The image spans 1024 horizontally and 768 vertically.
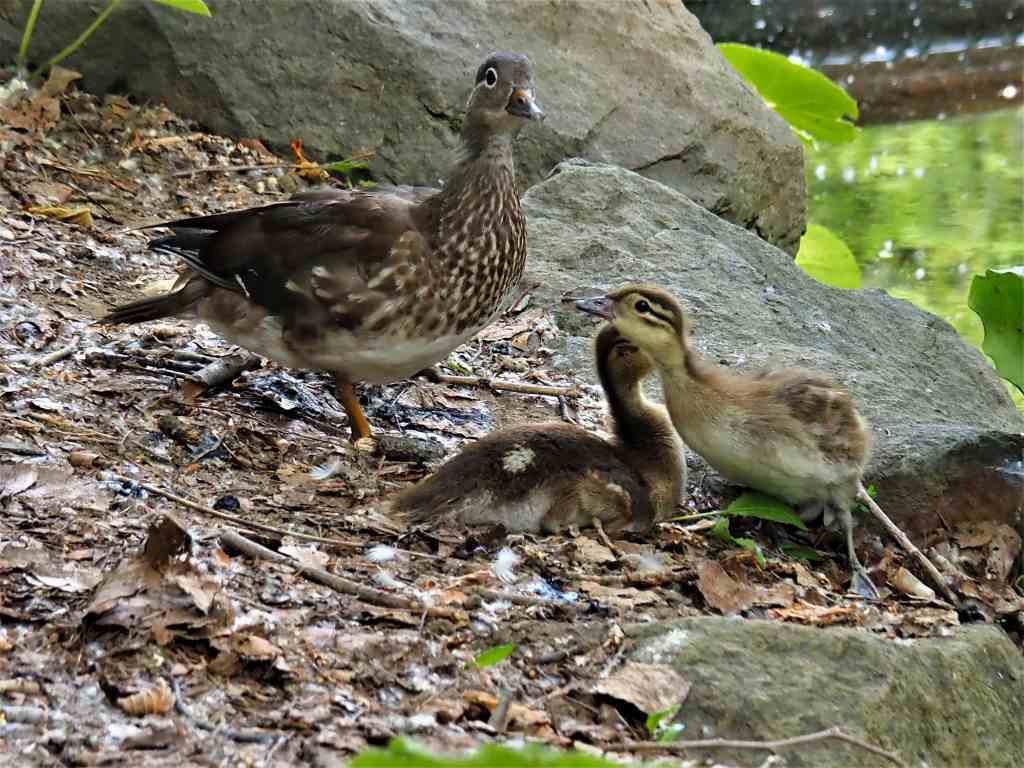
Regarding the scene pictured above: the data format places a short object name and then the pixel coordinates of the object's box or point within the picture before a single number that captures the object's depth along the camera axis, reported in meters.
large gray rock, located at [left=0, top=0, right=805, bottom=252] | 14.37
